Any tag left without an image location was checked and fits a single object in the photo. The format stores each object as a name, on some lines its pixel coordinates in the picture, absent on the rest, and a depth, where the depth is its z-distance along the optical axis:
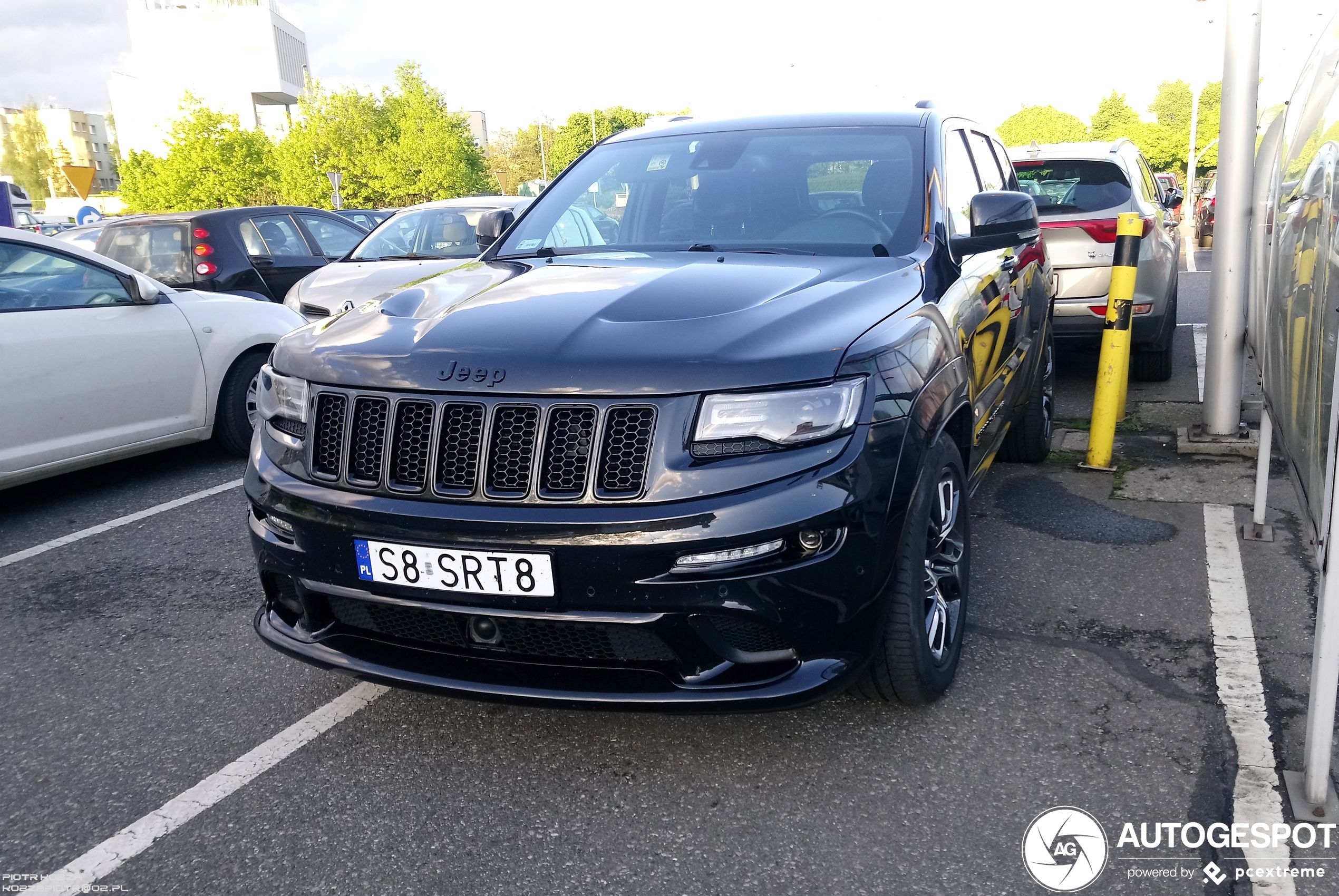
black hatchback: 9.59
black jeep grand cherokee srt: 2.48
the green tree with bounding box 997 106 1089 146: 91.00
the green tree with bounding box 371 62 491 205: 57.19
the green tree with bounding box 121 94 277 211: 50.09
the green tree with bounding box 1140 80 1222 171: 78.69
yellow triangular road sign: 19.39
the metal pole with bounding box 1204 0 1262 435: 5.73
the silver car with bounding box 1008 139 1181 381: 7.23
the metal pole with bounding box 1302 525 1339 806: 2.45
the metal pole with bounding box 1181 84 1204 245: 35.21
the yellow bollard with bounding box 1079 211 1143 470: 5.68
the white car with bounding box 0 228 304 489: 5.36
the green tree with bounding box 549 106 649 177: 109.94
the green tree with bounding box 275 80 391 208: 55.22
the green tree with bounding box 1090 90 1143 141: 91.31
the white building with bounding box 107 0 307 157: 100.38
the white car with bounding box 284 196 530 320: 8.53
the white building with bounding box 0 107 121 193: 136.00
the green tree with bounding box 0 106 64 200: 117.75
